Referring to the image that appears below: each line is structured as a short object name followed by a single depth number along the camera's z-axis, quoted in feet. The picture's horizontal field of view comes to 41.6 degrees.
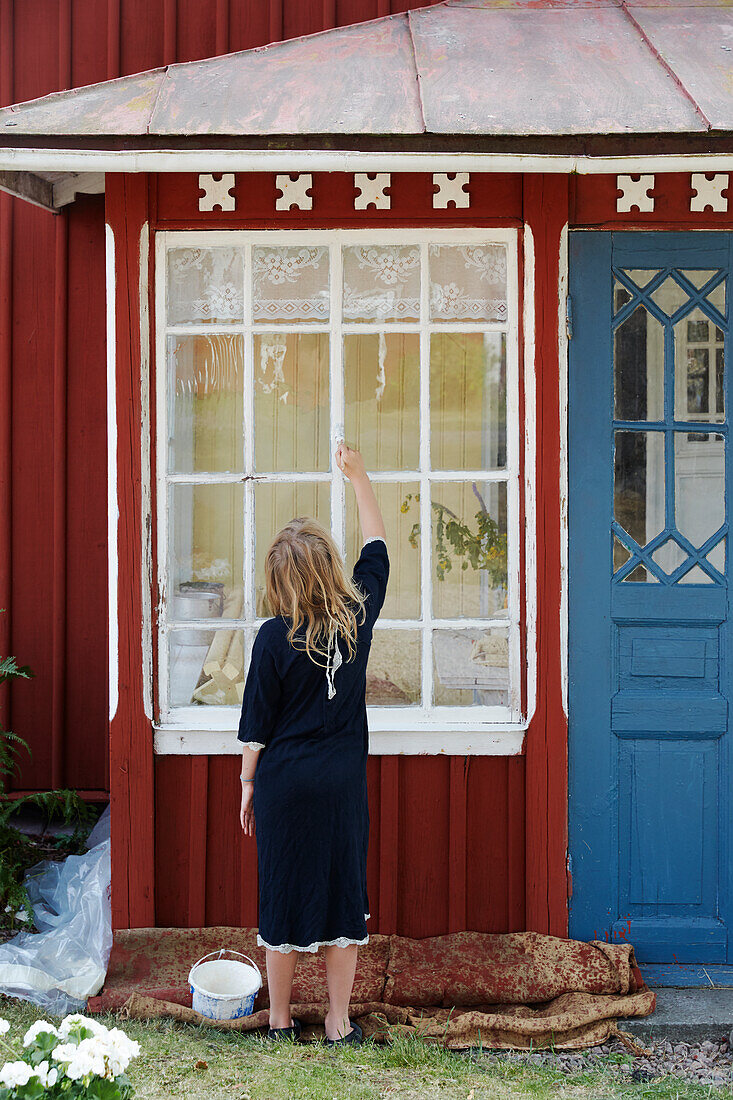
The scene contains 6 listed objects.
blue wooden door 12.26
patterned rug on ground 10.94
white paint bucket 10.91
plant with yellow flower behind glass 12.59
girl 9.78
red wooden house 12.17
